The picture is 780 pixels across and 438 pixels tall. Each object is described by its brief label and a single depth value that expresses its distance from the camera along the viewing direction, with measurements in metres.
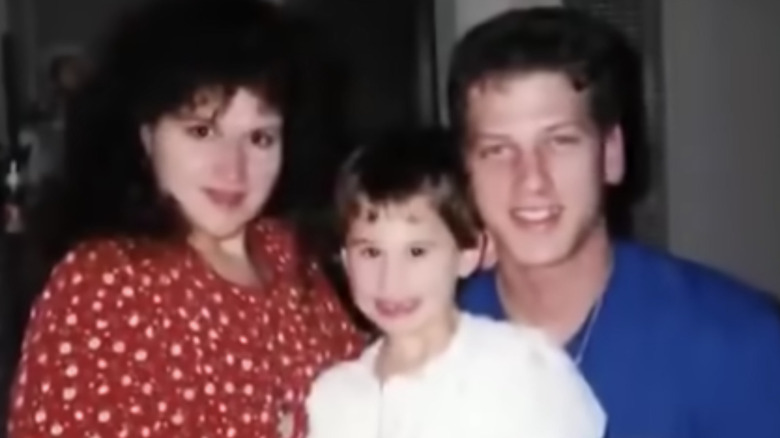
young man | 1.91
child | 1.72
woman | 1.72
